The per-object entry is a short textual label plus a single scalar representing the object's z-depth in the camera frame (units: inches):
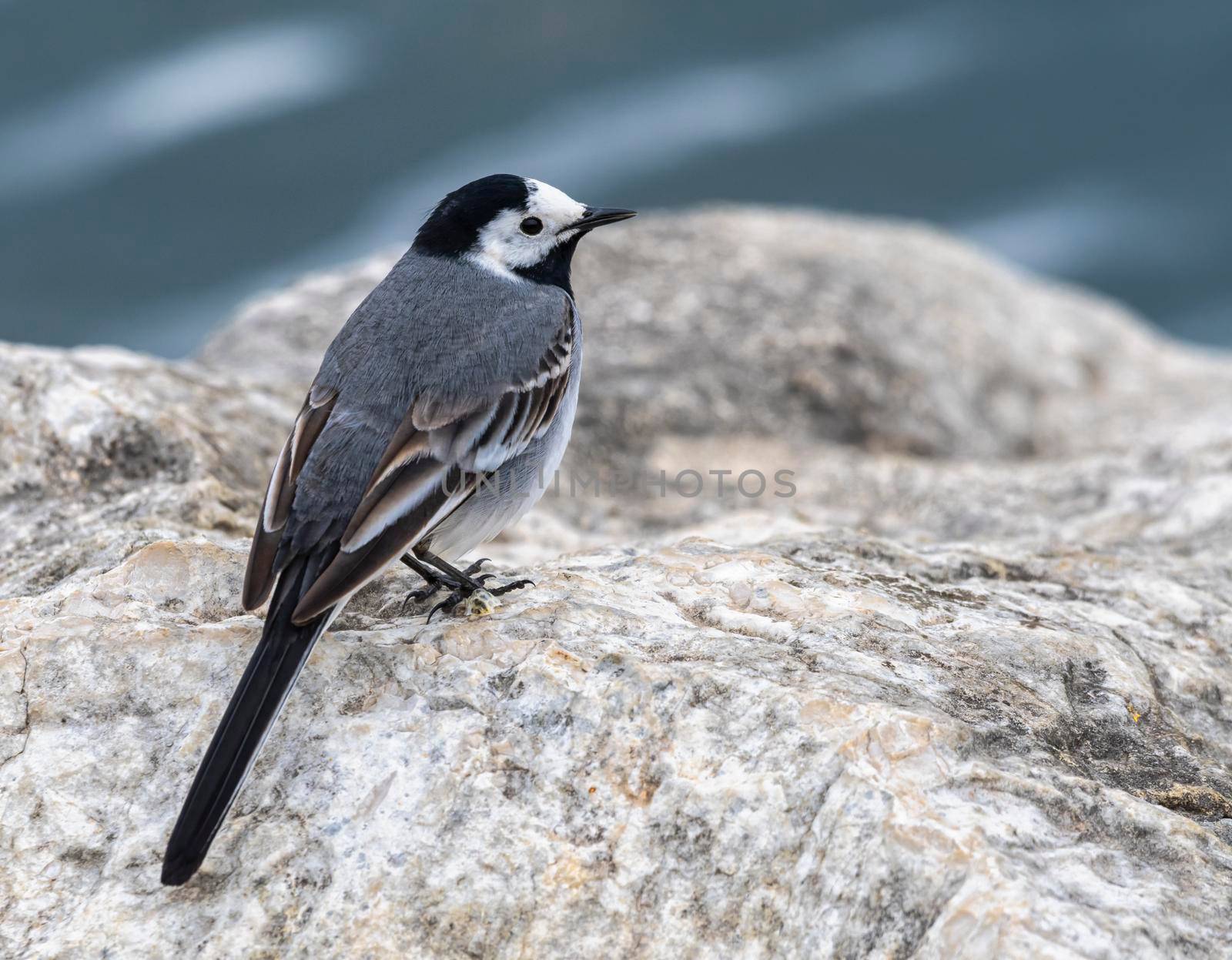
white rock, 215.9
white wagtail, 245.8
